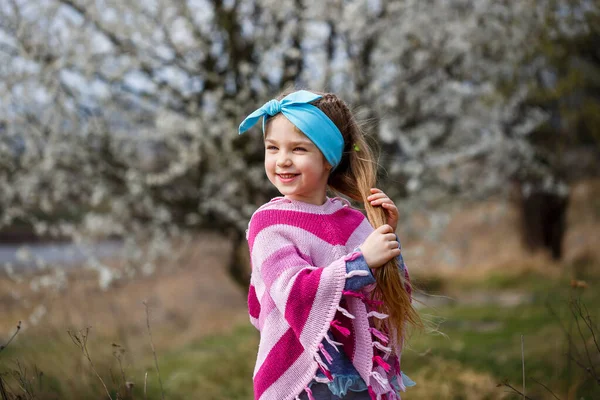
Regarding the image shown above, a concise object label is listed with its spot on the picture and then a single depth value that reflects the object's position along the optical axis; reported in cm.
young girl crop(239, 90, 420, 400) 200
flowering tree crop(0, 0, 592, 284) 583
